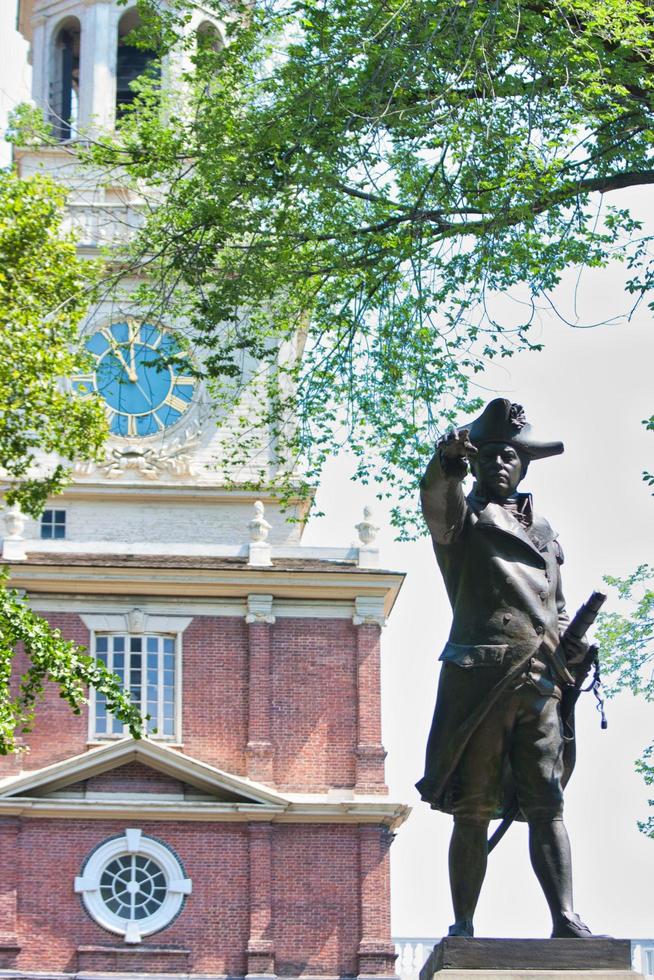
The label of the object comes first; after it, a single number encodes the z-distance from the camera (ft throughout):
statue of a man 44.01
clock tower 178.83
